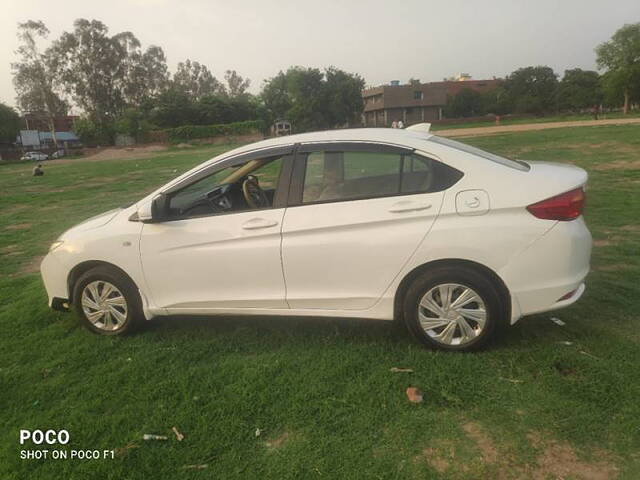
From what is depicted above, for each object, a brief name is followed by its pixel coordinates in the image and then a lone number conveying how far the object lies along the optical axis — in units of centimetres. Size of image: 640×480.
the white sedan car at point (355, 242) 335
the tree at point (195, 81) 9006
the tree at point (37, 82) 5628
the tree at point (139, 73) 6819
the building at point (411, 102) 7944
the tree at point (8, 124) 5659
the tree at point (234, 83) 10200
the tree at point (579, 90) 7175
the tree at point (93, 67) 6156
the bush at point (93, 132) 5759
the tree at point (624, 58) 6589
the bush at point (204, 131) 5716
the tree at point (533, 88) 7502
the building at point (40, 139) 6556
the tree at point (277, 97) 7462
